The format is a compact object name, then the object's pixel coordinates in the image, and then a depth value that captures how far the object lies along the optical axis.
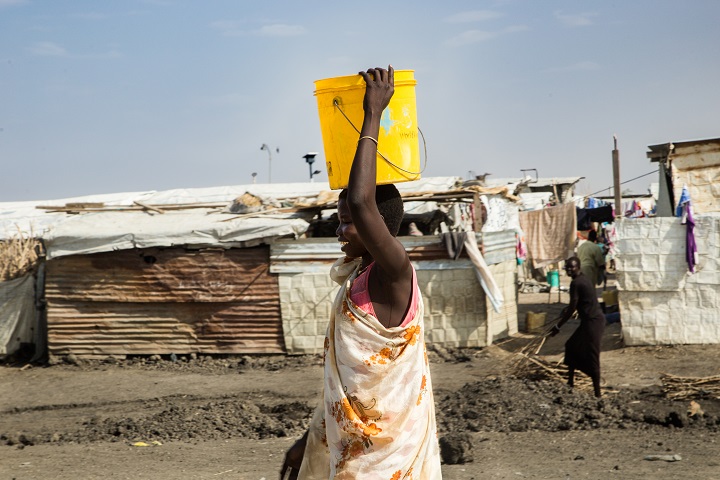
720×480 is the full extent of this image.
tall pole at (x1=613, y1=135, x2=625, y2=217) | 17.06
